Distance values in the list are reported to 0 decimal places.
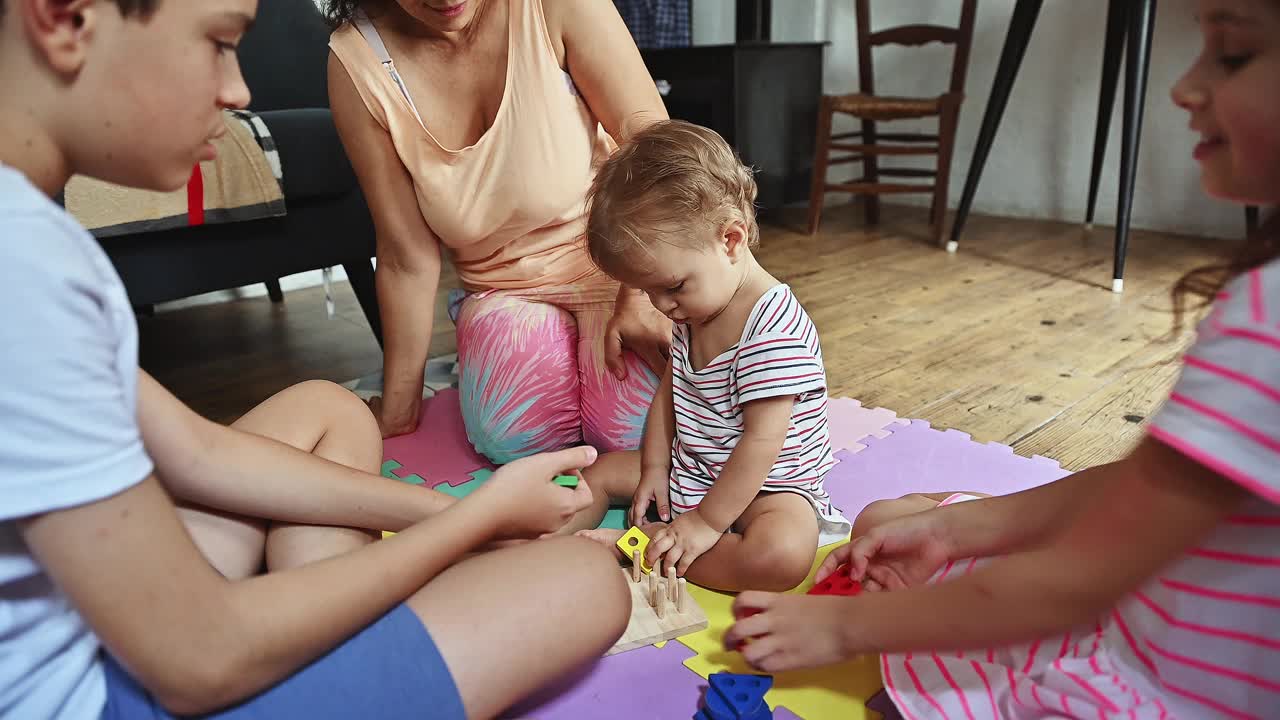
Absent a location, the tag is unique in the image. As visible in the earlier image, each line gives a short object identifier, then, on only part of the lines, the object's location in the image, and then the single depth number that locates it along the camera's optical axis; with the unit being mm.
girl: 429
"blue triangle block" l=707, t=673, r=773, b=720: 714
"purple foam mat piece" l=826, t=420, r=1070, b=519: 1151
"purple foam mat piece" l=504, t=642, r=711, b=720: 776
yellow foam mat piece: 769
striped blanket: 1286
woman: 1214
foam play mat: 781
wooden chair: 2773
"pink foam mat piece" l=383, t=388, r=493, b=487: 1283
